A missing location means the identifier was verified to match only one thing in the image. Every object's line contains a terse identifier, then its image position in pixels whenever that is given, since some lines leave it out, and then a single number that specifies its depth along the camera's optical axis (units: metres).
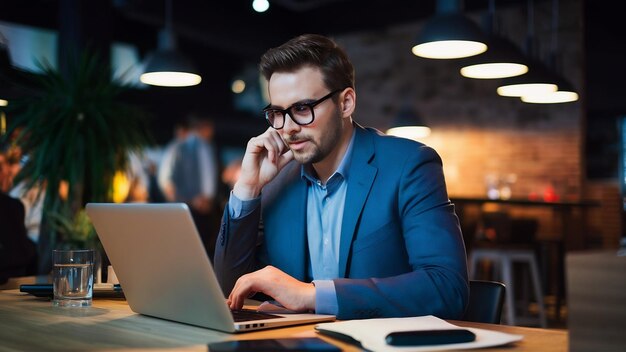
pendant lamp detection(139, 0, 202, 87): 5.28
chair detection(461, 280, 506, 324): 1.80
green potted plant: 4.75
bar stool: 5.92
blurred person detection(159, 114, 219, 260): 10.01
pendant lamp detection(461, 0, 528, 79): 4.64
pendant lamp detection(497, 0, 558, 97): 5.39
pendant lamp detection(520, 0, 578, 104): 5.75
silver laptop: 1.33
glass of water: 1.77
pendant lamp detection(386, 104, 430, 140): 8.42
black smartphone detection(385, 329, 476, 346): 1.19
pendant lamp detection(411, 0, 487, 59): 4.14
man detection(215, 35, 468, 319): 1.78
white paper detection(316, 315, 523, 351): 1.20
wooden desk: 1.26
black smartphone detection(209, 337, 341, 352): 1.13
